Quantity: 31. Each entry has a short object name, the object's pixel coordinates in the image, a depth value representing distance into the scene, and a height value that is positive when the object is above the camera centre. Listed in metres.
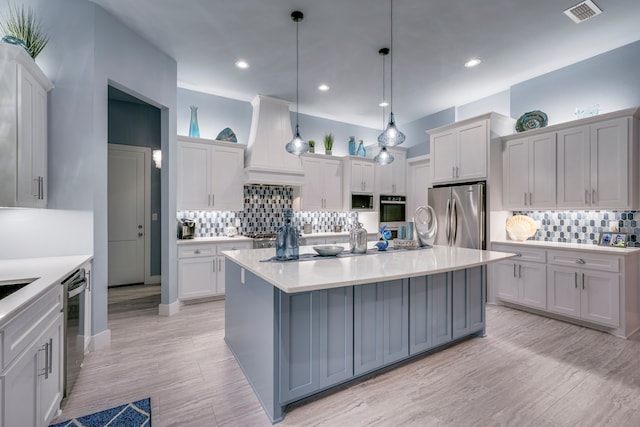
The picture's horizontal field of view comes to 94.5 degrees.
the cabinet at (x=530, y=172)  3.65 +0.53
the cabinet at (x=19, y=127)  2.00 +0.62
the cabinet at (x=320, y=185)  5.21 +0.53
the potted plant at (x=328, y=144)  5.60 +1.33
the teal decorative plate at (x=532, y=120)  3.86 +1.24
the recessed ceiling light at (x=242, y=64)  3.69 +1.91
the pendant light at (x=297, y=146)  3.04 +0.70
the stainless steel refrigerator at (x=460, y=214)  4.00 +0.00
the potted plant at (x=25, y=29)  2.30 +1.52
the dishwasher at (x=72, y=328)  1.94 -0.78
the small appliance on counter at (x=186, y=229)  4.13 -0.21
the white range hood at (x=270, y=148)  4.55 +1.04
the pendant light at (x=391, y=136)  2.77 +0.73
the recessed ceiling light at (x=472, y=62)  3.64 +1.90
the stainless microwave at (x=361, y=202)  5.64 +0.23
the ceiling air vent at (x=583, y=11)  2.66 +1.88
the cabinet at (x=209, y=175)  4.15 +0.57
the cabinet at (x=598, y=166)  3.07 +0.53
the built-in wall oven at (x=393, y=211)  5.93 +0.06
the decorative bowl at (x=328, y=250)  2.48 -0.31
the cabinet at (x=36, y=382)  1.23 -0.81
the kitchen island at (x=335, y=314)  1.79 -0.74
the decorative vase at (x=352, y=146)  5.81 +1.34
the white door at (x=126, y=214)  4.94 +0.00
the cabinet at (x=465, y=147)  4.02 +0.98
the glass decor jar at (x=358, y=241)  2.70 -0.25
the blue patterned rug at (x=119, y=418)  1.74 -1.24
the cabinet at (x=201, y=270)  3.94 -0.76
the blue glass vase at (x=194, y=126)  4.26 +1.27
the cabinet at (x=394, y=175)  5.89 +0.79
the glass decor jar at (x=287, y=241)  2.27 -0.21
